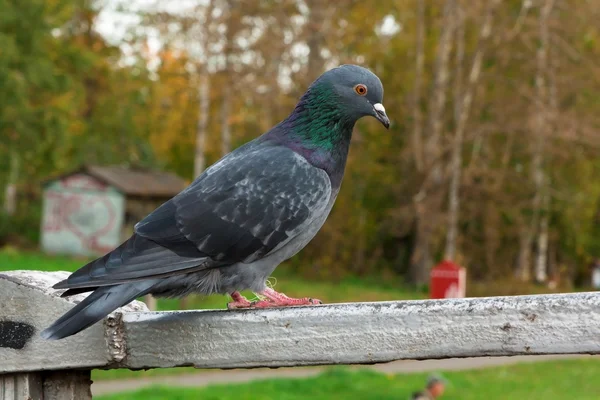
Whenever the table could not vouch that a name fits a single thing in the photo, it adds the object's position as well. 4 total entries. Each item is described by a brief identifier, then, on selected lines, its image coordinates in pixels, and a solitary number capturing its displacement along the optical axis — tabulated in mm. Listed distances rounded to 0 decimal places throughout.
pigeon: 2561
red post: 11172
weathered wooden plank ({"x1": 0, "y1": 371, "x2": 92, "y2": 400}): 2299
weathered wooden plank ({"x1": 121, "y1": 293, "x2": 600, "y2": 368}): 1934
